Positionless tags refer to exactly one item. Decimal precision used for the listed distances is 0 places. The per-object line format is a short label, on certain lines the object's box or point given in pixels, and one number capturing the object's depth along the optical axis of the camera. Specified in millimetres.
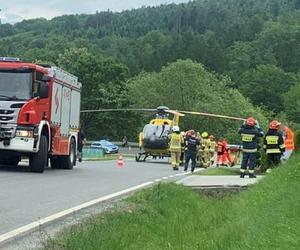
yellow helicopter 35562
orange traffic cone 27617
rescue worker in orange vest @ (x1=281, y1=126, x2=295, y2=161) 20781
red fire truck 19281
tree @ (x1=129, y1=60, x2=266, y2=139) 83562
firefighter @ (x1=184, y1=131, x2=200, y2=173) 24631
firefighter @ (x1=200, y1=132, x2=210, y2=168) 31250
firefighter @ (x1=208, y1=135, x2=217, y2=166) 32556
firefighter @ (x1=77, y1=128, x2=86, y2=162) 30078
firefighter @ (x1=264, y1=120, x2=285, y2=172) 19406
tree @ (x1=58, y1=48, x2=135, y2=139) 83188
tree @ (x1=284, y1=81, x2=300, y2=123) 105312
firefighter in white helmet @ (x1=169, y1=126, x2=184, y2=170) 26906
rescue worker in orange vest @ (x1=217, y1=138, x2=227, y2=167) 33175
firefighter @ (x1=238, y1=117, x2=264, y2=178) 18812
